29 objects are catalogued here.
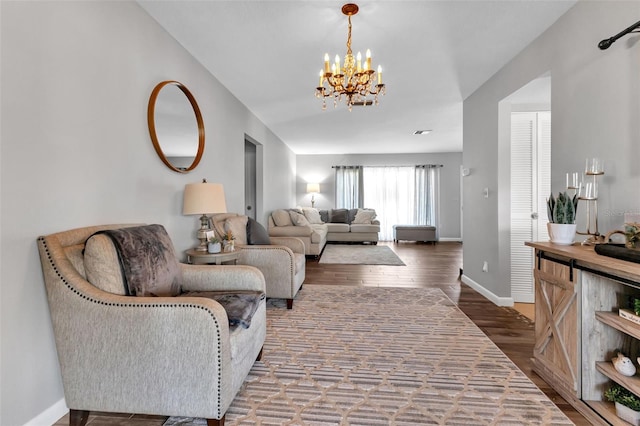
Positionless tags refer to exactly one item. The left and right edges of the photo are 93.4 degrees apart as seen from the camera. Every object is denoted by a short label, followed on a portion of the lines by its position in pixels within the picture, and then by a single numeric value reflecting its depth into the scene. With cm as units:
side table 255
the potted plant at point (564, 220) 188
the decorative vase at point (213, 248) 264
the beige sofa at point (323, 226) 596
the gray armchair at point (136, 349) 133
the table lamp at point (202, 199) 254
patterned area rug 156
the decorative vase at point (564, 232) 188
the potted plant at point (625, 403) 135
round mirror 237
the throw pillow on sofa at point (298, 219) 621
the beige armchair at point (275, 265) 310
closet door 326
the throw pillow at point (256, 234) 356
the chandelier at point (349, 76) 230
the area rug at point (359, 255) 556
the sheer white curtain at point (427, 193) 857
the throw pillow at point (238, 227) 333
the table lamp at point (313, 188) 852
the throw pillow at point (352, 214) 820
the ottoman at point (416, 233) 802
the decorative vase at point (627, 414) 134
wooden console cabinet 144
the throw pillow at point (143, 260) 153
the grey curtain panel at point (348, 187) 877
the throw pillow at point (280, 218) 614
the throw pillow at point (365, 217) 789
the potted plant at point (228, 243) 276
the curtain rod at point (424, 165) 857
